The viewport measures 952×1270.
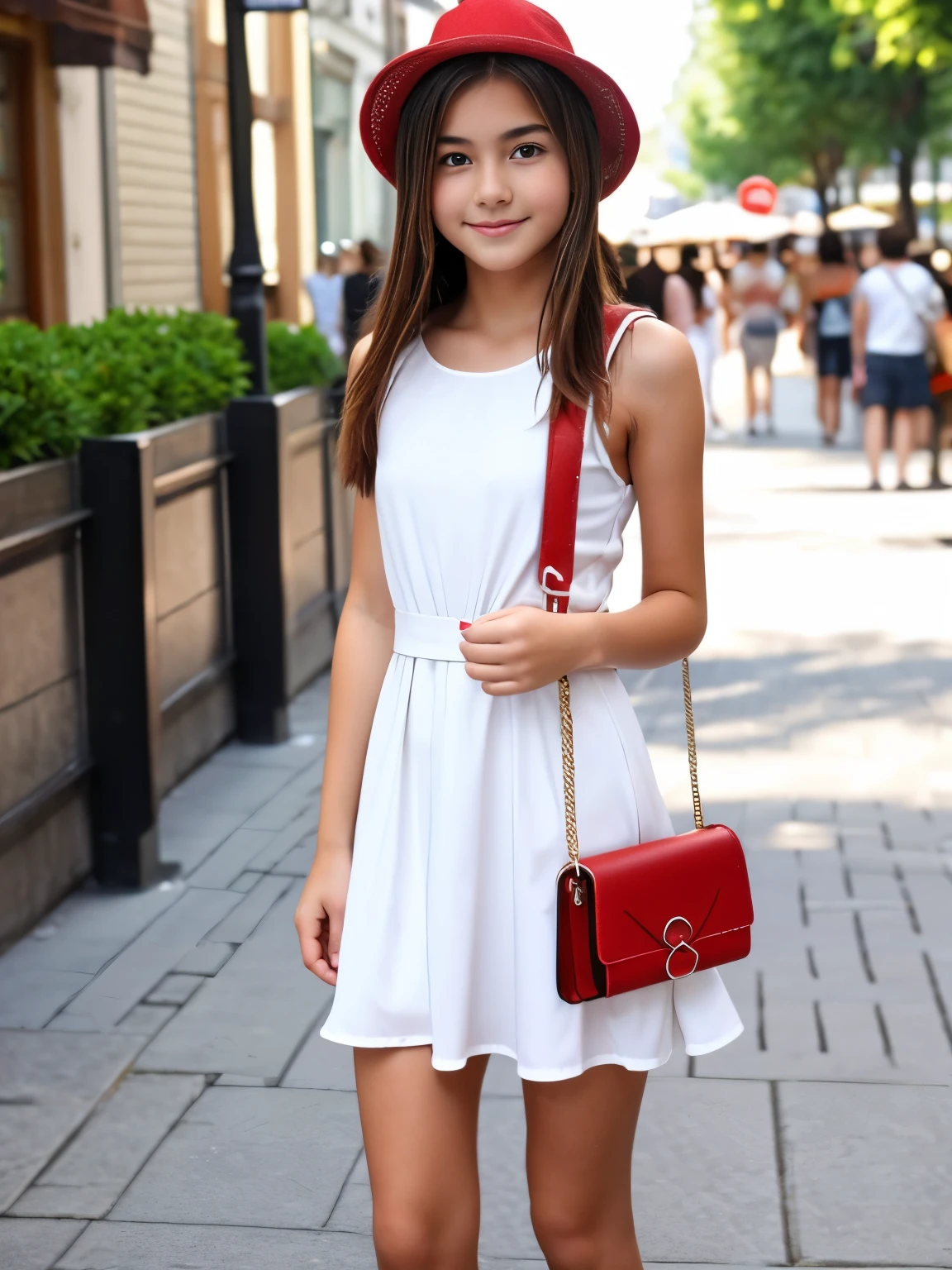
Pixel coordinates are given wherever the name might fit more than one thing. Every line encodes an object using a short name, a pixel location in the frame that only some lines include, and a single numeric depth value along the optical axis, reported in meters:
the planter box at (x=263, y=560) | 7.15
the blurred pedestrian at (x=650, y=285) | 17.19
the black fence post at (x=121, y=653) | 5.36
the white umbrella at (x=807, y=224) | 48.62
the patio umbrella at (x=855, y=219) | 39.94
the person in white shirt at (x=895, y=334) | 14.37
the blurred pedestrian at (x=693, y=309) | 17.36
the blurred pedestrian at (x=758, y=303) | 18.78
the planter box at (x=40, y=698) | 4.87
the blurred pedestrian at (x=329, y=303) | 19.27
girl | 2.29
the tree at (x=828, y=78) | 22.95
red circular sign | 31.08
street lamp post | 7.79
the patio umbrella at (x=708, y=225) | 34.94
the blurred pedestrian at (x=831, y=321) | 18.09
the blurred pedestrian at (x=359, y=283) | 18.09
